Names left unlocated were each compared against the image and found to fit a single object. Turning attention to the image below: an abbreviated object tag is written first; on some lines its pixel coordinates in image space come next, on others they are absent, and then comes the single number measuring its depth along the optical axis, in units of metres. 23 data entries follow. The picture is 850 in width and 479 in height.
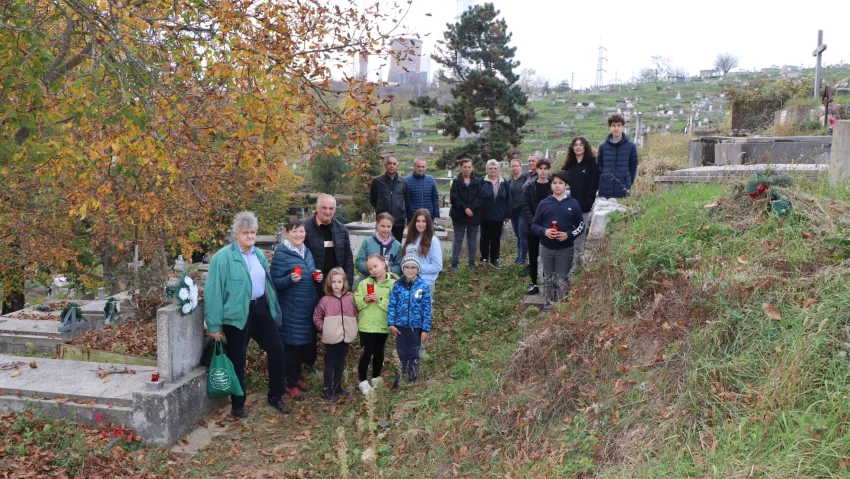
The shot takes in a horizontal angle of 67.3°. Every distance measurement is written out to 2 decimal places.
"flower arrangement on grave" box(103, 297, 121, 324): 10.84
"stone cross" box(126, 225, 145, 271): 14.52
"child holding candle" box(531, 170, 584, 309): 7.21
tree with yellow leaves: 5.60
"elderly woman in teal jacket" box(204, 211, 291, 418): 5.69
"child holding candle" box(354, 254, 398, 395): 6.38
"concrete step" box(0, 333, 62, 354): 11.37
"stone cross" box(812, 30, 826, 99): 17.23
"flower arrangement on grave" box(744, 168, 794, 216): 5.99
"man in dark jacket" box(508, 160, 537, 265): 10.31
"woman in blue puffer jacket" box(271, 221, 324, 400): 6.31
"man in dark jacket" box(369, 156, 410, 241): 9.40
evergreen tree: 26.28
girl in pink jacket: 6.29
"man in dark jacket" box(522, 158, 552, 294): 8.91
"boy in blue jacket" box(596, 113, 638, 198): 8.27
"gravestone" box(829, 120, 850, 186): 7.93
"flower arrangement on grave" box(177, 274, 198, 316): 5.66
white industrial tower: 91.94
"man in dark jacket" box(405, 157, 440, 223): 9.74
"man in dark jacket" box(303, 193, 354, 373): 6.70
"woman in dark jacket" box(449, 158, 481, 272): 10.03
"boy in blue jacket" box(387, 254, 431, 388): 6.35
